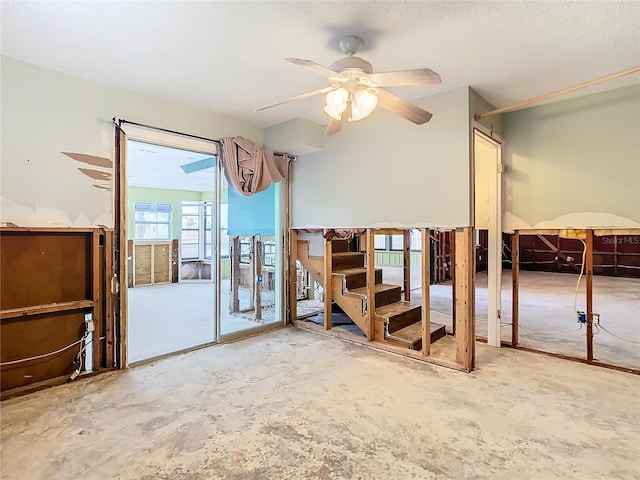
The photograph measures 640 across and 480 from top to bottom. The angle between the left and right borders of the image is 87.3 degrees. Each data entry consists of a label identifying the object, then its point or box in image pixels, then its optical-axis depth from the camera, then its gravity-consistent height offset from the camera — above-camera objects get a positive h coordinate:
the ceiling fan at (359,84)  1.94 +0.95
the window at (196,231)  9.34 +0.29
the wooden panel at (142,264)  8.19 -0.56
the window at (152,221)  8.56 +0.54
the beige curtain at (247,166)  3.77 +0.88
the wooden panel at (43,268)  2.60 -0.21
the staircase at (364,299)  3.67 -0.71
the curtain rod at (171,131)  3.03 +1.11
